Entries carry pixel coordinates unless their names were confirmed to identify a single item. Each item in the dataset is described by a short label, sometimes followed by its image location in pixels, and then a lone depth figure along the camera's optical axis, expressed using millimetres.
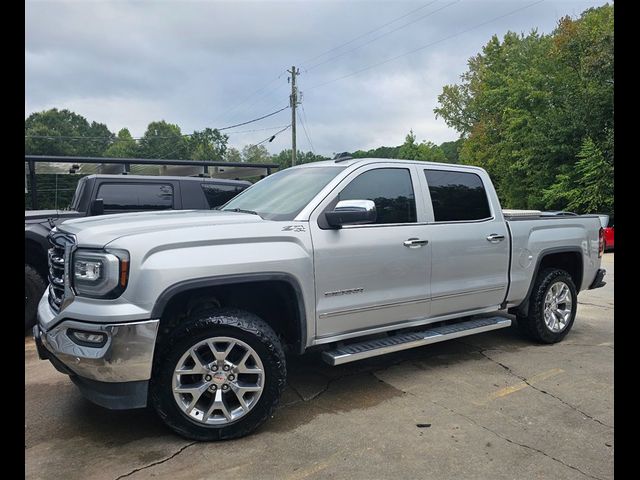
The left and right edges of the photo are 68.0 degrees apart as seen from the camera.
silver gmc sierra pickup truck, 2912
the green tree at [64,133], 54281
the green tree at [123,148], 65438
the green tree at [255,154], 71750
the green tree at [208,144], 61969
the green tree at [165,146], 63000
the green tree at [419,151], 50625
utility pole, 31422
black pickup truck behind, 5680
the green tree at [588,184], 20719
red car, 14004
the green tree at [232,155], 69169
